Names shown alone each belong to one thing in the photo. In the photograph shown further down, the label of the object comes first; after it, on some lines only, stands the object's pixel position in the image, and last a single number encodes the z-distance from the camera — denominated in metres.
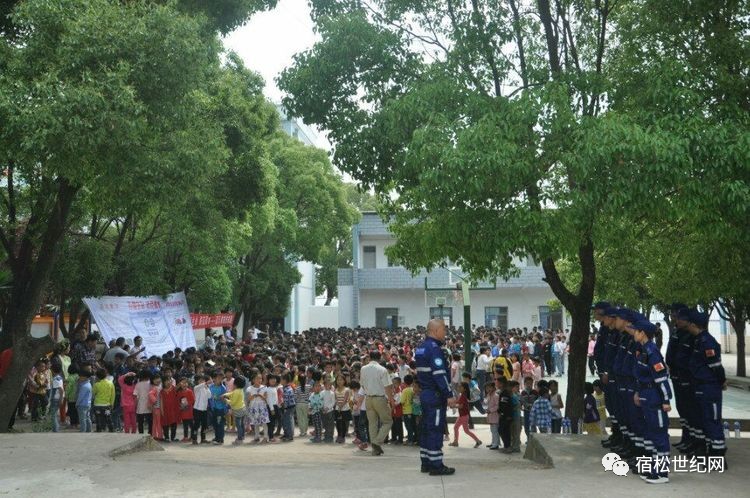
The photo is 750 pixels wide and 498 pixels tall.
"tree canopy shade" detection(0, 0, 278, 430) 10.70
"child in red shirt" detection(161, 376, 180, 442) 14.19
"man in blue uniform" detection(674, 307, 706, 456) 8.66
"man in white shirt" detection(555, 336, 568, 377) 28.08
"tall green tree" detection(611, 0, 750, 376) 9.01
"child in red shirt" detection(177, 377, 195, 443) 14.20
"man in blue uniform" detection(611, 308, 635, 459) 8.38
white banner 19.83
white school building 49.38
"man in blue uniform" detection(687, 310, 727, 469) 8.33
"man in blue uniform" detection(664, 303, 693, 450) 8.88
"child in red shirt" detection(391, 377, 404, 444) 13.84
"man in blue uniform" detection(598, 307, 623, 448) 9.09
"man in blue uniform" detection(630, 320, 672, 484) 7.57
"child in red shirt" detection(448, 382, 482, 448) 13.26
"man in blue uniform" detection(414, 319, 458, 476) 8.51
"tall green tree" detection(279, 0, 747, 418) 9.23
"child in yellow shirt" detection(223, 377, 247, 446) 14.48
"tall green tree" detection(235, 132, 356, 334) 34.25
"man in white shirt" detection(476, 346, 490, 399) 19.72
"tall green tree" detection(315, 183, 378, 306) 60.94
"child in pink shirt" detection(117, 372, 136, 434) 14.09
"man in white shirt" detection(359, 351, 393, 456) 12.16
